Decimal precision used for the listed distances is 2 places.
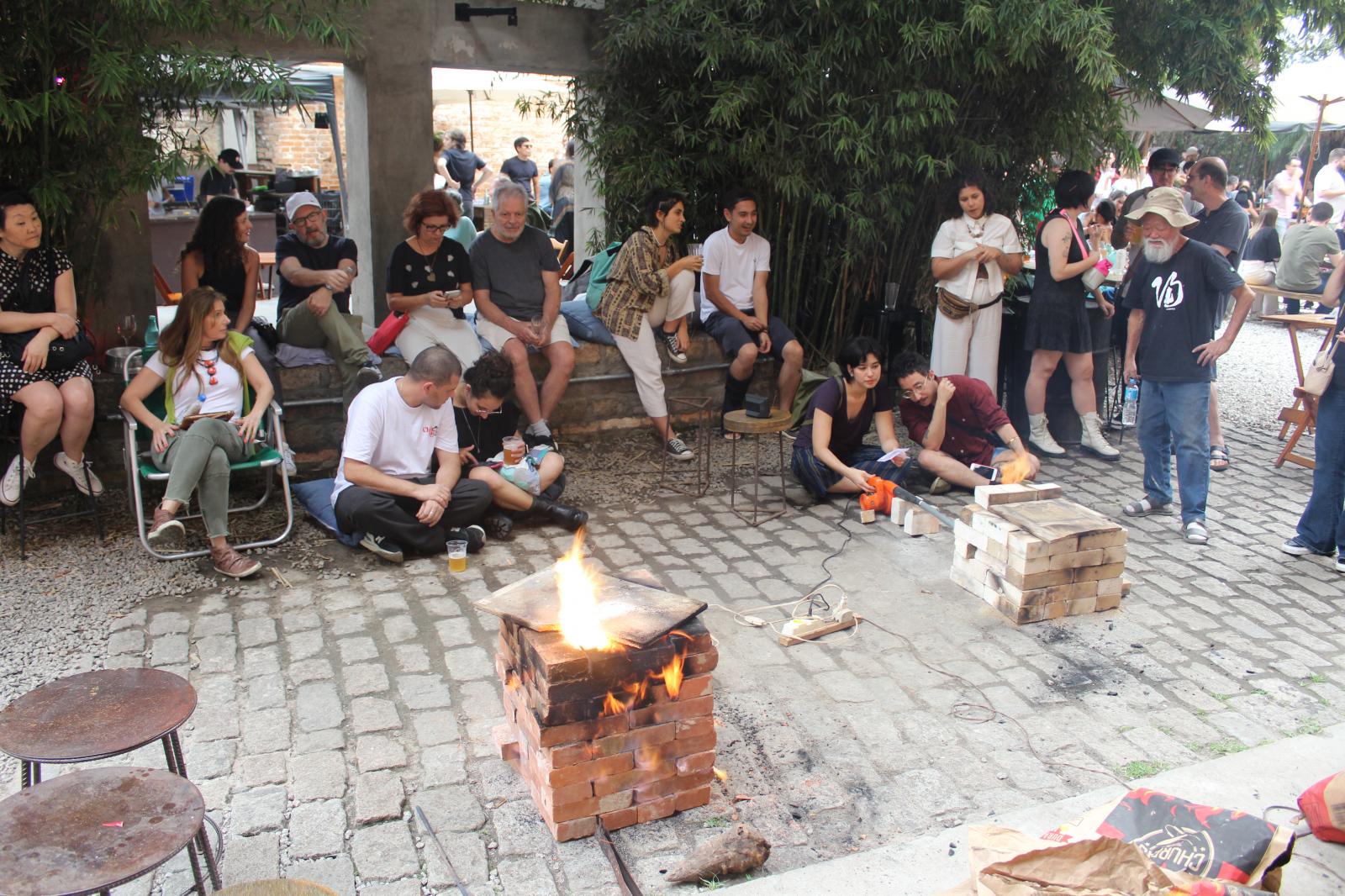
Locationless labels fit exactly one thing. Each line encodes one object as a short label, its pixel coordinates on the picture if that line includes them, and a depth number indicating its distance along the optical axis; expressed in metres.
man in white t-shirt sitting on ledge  7.30
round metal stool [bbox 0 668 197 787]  2.71
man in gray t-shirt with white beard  6.66
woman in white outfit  7.01
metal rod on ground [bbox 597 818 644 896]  3.00
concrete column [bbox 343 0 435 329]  7.29
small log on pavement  3.05
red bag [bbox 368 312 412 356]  6.42
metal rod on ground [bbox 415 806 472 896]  2.98
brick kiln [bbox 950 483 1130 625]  4.77
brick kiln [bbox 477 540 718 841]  3.15
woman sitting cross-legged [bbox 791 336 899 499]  6.05
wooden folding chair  7.19
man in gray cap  6.29
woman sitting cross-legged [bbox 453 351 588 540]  5.57
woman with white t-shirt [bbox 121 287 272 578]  4.99
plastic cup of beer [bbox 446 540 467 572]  5.16
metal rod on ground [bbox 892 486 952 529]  5.76
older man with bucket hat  5.79
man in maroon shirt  6.23
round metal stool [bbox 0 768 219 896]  2.29
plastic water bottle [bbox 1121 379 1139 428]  8.18
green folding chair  5.05
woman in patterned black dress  5.10
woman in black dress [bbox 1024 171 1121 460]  7.03
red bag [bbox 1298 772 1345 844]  3.15
